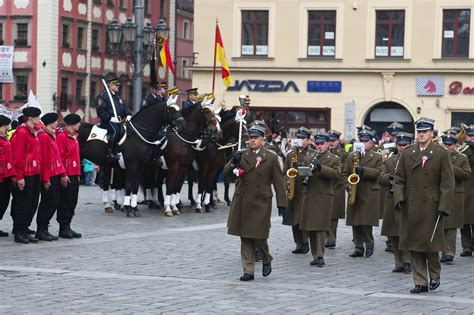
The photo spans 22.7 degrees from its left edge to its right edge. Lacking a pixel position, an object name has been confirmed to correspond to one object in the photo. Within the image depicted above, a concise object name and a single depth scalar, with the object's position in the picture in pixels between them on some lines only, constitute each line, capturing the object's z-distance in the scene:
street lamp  31.83
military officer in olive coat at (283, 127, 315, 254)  16.82
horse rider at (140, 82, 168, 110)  25.13
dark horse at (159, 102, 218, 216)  24.27
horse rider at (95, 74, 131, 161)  23.59
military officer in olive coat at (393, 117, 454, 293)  13.53
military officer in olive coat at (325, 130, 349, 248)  18.56
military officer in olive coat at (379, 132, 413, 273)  15.69
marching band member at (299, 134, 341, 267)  16.12
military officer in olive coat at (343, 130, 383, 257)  17.55
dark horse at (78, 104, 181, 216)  23.48
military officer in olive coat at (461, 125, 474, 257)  17.92
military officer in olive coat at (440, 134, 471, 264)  16.92
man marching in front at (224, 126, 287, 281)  14.39
